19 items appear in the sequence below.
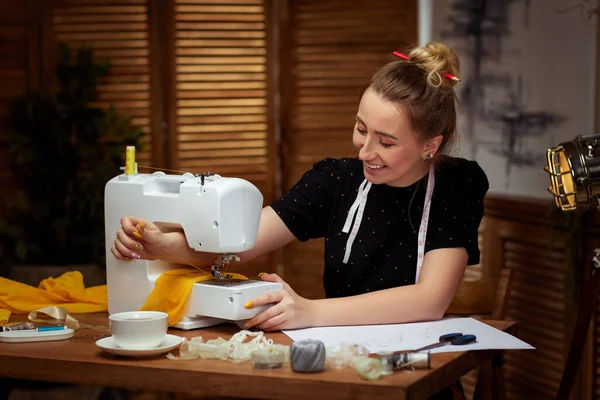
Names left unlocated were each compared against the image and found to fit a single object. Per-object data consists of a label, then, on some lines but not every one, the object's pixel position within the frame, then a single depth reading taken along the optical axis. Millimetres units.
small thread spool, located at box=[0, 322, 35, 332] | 2673
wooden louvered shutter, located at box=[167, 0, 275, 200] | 4610
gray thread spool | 2408
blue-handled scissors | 2596
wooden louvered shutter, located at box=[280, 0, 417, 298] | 4583
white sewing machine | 2676
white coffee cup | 2505
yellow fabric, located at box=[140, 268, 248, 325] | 2747
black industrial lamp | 2980
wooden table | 2358
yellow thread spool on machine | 2867
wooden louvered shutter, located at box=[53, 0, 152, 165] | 4579
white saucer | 2489
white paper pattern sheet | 2588
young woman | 2781
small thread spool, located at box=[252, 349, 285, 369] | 2438
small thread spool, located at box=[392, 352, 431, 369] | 2413
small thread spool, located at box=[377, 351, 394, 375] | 2388
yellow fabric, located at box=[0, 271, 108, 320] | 2930
